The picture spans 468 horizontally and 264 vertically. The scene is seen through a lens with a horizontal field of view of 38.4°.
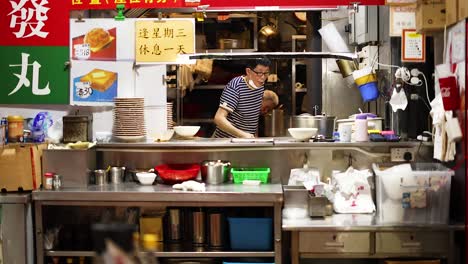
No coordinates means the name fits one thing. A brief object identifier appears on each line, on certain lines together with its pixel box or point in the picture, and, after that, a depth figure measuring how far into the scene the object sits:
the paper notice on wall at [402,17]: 4.79
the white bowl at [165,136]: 5.07
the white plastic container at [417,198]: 4.38
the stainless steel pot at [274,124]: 7.29
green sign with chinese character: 5.14
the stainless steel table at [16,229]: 4.52
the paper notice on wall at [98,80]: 5.17
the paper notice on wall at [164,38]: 5.17
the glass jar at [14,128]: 4.86
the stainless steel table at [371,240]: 4.29
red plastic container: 4.83
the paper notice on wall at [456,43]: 4.16
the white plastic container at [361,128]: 4.88
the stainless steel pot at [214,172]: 4.84
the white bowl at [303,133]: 4.94
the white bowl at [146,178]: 4.84
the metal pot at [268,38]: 7.75
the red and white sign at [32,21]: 5.14
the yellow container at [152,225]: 4.73
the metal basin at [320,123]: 5.52
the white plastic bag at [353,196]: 4.65
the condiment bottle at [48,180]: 4.64
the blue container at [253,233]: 4.58
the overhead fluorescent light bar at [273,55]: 4.83
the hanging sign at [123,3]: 5.10
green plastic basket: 4.89
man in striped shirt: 5.97
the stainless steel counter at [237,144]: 4.89
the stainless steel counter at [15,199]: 4.51
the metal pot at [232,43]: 7.59
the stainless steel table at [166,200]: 4.44
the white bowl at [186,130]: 5.20
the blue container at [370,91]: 5.12
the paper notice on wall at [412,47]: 4.79
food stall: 4.38
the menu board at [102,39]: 5.18
